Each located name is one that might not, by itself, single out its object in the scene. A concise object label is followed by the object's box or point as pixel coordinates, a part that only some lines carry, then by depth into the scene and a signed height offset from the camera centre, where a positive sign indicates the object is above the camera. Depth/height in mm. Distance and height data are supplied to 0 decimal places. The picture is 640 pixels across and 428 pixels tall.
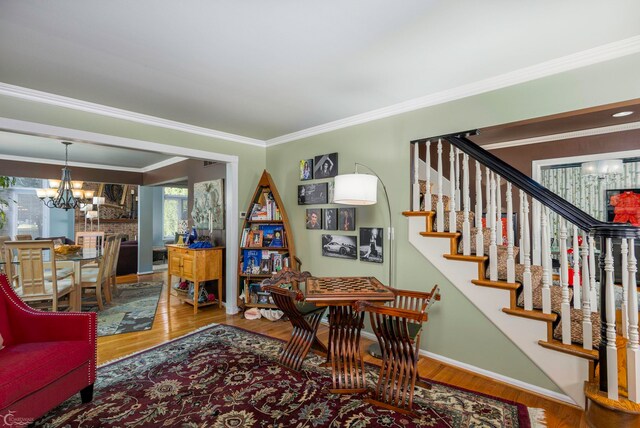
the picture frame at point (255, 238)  4207 -236
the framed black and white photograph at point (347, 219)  3531 +15
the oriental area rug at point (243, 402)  1969 -1270
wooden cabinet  4234 -638
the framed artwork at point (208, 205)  4738 +258
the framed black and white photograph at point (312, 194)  3834 +340
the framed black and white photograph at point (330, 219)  3707 +17
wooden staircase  1865 -809
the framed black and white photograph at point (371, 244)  3316 -261
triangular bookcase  4141 -340
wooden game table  2238 -841
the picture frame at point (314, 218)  3889 +30
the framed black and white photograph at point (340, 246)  3568 -307
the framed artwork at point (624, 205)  3940 +178
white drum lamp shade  2754 +289
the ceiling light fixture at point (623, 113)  2525 +878
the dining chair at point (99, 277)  4348 -796
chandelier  5465 +553
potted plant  6246 +493
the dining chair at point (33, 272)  3371 -562
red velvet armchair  1722 -836
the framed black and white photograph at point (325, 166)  3699 +668
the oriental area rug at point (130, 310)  3682 -1249
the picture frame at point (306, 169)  3967 +662
